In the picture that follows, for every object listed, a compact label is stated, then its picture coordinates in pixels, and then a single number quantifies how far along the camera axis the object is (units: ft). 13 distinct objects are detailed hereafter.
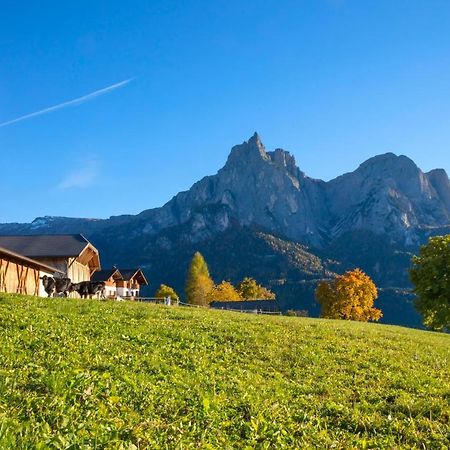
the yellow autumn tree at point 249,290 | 426.10
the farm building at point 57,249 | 191.72
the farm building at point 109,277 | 264.93
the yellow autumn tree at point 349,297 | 307.58
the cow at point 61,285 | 143.33
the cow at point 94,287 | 151.12
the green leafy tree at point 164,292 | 357.30
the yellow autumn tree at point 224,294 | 392.06
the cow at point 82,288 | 149.48
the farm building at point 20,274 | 141.38
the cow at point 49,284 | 137.18
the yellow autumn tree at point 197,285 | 386.32
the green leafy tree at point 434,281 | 159.74
